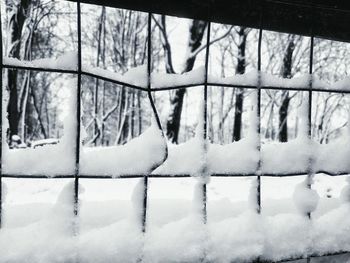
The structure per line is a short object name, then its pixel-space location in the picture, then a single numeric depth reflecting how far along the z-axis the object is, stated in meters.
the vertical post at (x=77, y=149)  0.28
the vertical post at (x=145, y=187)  0.30
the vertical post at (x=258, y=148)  0.33
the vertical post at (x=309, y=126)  0.34
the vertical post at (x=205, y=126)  0.31
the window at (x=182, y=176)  0.27
